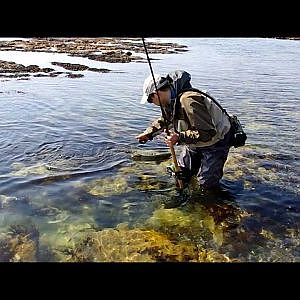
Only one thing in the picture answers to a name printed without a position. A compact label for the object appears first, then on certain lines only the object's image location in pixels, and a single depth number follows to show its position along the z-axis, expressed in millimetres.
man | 4483
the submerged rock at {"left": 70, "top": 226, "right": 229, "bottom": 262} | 3928
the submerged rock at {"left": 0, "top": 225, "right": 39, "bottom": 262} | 3887
